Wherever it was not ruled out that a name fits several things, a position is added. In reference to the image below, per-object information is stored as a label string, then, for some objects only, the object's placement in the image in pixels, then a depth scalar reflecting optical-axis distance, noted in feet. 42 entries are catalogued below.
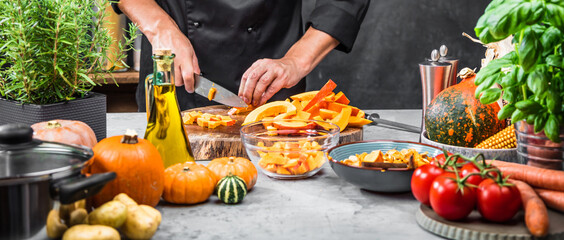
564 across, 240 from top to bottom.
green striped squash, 3.80
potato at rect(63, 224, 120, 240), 2.89
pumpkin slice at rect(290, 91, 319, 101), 6.31
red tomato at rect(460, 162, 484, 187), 3.38
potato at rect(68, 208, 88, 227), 3.06
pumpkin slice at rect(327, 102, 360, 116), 6.11
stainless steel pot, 2.76
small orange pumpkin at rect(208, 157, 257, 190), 4.02
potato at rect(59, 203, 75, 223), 2.98
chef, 6.93
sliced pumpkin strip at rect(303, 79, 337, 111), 6.02
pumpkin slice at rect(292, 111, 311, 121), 5.82
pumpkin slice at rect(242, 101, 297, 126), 6.02
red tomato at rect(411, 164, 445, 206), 3.49
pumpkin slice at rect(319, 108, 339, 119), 5.95
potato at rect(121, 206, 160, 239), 3.13
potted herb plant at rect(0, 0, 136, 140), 4.50
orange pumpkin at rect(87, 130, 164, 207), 3.48
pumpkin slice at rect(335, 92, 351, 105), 6.22
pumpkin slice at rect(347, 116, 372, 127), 6.00
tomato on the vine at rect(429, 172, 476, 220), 3.26
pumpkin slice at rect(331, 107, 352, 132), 5.87
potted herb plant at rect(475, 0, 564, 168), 3.26
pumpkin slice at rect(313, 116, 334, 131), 4.85
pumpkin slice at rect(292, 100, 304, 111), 6.10
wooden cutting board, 5.54
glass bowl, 4.32
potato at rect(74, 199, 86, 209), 3.05
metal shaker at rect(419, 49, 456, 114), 5.48
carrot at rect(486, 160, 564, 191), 3.60
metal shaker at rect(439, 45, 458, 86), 5.48
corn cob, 4.50
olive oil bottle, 4.07
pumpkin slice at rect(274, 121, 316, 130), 4.93
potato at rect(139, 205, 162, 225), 3.23
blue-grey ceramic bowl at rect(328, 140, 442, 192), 3.83
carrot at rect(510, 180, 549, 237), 3.13
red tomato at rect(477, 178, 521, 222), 3.22
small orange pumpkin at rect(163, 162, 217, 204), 3.75
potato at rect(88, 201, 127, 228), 3.06
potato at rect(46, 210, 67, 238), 2.92
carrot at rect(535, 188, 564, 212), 3.54
